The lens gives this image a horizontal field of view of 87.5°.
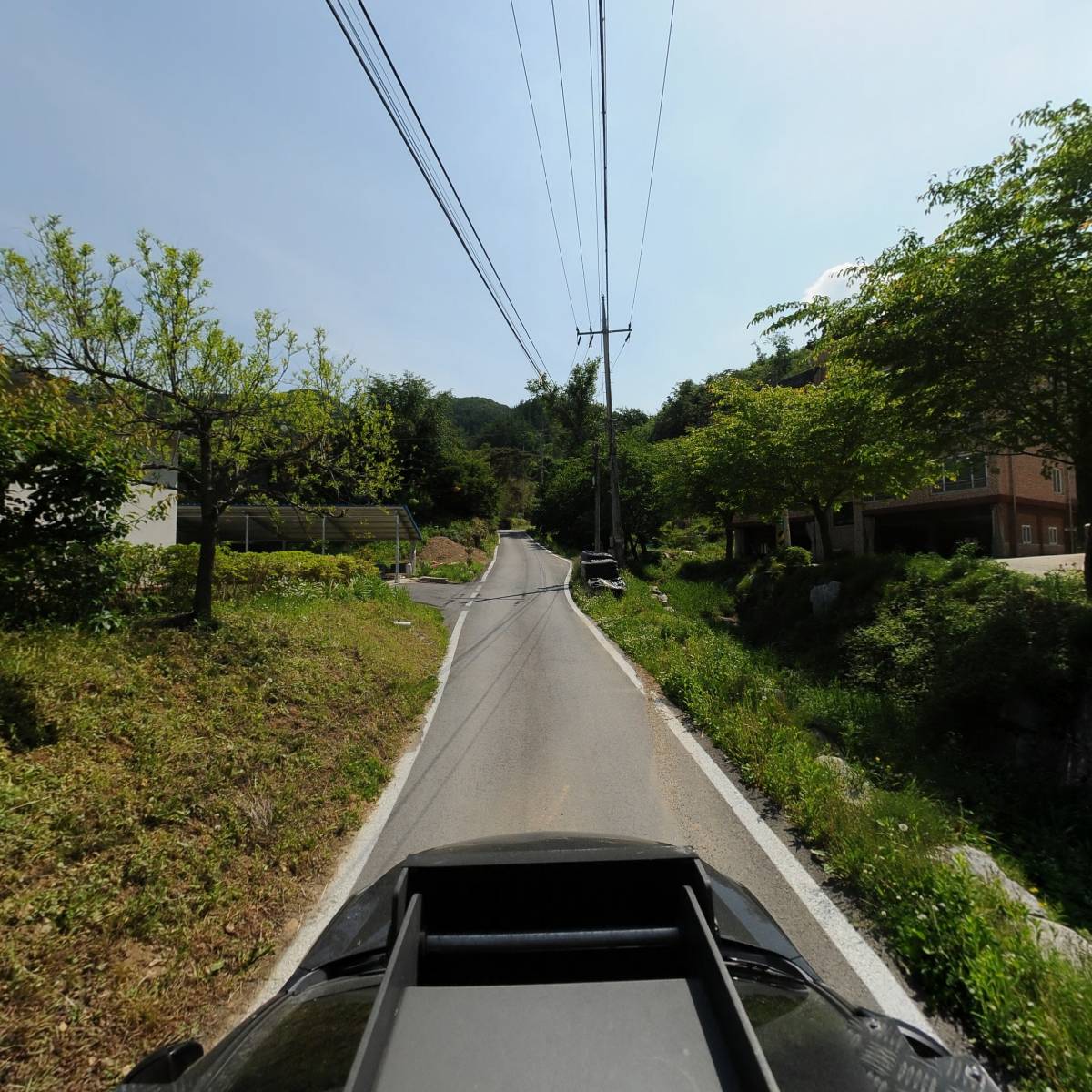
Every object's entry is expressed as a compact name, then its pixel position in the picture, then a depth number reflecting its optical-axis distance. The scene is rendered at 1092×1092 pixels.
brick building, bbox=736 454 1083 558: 23.77
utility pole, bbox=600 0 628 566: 21.27
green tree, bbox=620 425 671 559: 32.28
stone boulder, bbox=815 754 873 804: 4.82
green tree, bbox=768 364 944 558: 10.46
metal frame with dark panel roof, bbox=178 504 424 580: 24.90
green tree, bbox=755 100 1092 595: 6.67
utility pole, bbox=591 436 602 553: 29.31
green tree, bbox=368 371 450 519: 48.78
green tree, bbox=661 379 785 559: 16.00
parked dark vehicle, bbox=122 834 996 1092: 1.32
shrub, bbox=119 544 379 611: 7.67
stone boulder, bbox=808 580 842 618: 12.66
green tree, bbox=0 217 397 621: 6.19
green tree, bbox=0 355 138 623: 5.38
